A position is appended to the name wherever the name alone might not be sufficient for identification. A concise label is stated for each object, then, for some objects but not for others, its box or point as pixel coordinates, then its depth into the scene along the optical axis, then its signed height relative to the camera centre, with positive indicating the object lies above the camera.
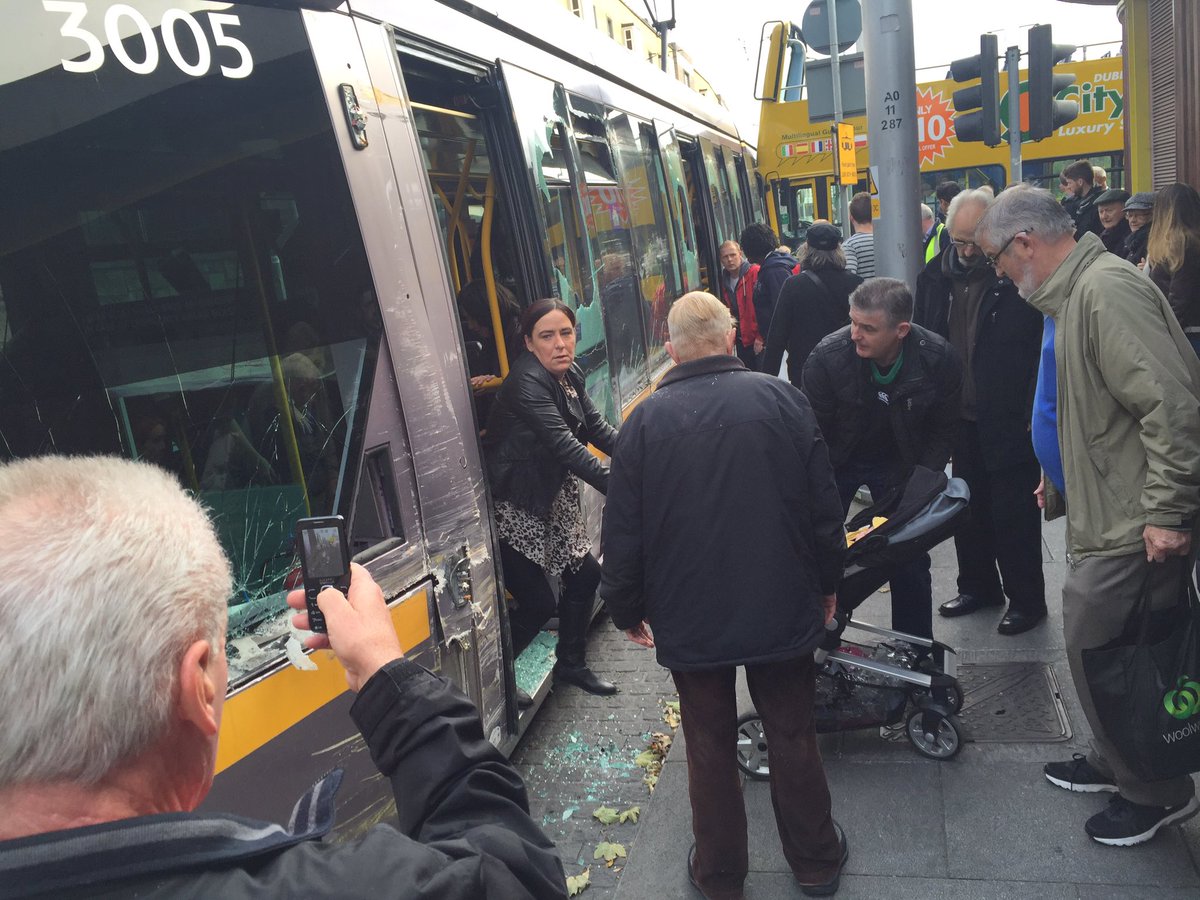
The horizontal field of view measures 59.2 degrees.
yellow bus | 16.47 -0.47
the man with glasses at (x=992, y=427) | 4.76 -1.40
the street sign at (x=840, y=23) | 10.14 +1.10
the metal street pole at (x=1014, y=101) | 7.43 +0.03
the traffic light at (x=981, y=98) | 6.96 +0.10
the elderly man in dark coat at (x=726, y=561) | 2.99 -1.10
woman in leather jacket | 4.32 -1.04
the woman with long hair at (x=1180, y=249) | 5.89 -0.93
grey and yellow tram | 2.13 -0.11
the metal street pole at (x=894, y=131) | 6.72 -0.01
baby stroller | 3.75 -1.92
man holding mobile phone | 1.03 -0.45
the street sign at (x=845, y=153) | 11.60 -0.15
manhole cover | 4.11 -2.35
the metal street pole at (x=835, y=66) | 9.38 +0.70
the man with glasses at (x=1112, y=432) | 2.97 -0.97
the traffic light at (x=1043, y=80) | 6.76 +0.13
